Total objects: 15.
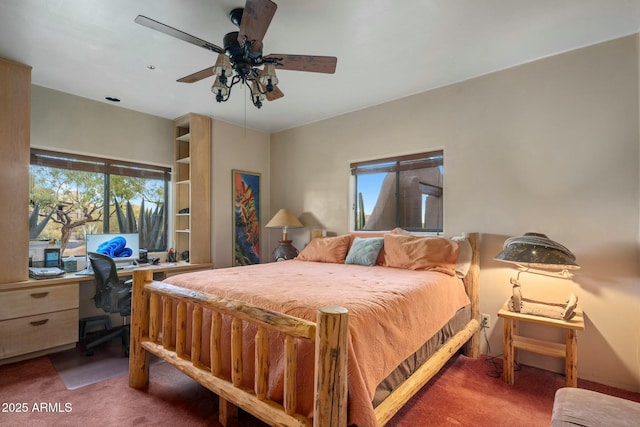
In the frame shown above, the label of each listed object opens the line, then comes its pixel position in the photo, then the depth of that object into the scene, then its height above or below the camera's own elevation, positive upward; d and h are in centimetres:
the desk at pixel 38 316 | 249 -85
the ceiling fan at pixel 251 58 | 162 +99
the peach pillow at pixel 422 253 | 255 -31
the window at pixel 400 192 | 319 +28
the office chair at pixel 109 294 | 275 -71
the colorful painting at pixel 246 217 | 426 +0
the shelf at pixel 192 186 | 383 +39
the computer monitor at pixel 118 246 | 325 -32
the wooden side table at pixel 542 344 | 207 -93
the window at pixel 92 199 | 314 +20
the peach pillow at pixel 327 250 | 325 -35
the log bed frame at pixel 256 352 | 116 -70
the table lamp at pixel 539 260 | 204 -28
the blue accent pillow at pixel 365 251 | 295 -33
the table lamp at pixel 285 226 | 394 -12
